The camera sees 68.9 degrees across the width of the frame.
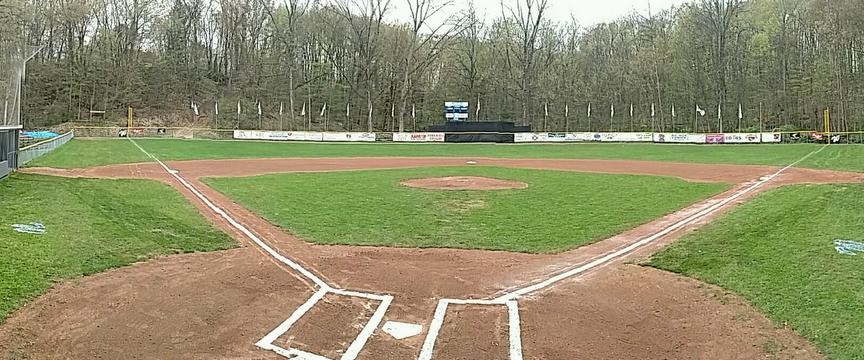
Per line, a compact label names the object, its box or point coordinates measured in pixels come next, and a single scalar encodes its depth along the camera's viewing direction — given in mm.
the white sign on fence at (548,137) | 59797
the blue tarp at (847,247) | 9914
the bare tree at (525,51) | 72438
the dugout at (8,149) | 18812
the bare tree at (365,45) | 70250
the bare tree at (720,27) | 67062
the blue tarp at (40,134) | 52562
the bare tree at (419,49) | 68250
